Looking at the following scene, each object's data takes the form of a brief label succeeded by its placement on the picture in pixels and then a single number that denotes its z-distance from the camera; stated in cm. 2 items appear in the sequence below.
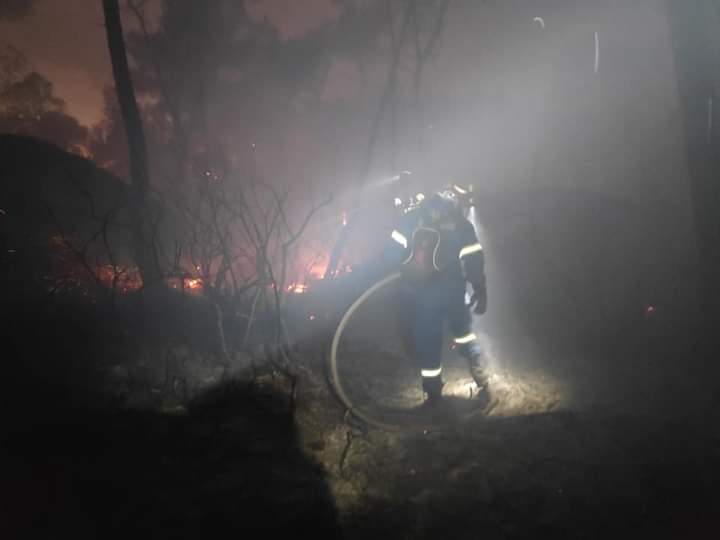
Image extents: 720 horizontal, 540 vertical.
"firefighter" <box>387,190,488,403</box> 448
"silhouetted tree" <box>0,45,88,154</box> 1683
